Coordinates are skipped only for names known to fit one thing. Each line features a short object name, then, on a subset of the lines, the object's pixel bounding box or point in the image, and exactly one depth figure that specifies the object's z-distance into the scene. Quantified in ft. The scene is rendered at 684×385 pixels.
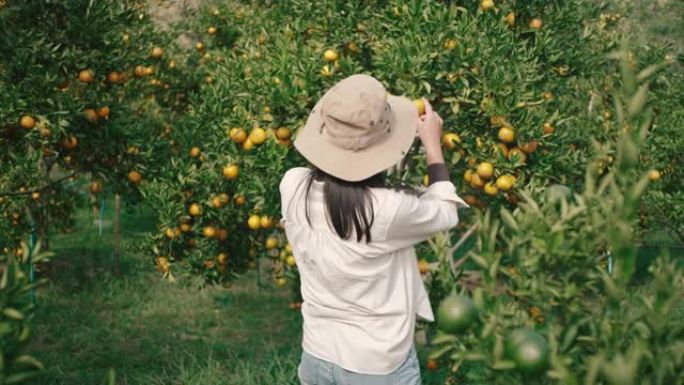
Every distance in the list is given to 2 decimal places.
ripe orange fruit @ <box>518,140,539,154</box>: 10.70
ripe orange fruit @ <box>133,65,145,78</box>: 14.89
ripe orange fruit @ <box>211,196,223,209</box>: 13.38
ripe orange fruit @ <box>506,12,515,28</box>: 12.57
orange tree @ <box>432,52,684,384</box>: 3.96
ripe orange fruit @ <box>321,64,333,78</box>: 11.75
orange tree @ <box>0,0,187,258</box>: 11.25
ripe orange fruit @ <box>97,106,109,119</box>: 12.35
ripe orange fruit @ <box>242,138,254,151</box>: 11.79
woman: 6.82
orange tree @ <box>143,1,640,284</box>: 10.77
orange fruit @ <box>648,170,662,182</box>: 16.11
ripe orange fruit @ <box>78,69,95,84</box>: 12.07
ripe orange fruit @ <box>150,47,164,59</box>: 17.61
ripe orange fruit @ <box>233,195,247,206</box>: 13.08
